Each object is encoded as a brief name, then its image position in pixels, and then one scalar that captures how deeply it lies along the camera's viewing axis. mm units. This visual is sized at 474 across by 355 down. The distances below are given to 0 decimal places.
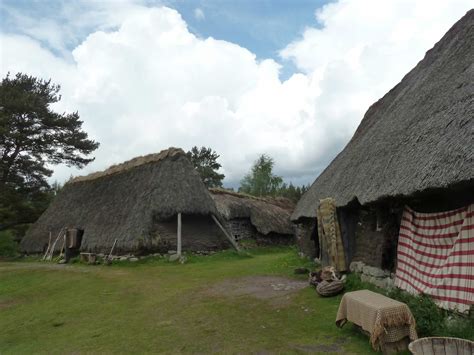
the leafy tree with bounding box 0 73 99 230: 24094
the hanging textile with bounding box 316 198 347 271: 9539
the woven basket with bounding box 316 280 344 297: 8062
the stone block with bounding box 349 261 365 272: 8875
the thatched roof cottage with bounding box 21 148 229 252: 16734
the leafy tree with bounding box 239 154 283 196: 53188
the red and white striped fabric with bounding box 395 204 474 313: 5043
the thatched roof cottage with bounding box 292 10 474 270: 5523
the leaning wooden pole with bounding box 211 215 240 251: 18375
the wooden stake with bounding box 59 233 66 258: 20069
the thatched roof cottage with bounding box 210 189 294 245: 23438
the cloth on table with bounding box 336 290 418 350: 4828
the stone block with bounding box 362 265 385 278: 7812
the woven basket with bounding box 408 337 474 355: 3816
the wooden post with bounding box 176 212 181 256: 16344
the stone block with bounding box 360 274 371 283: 8254
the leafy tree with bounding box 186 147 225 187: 47062
